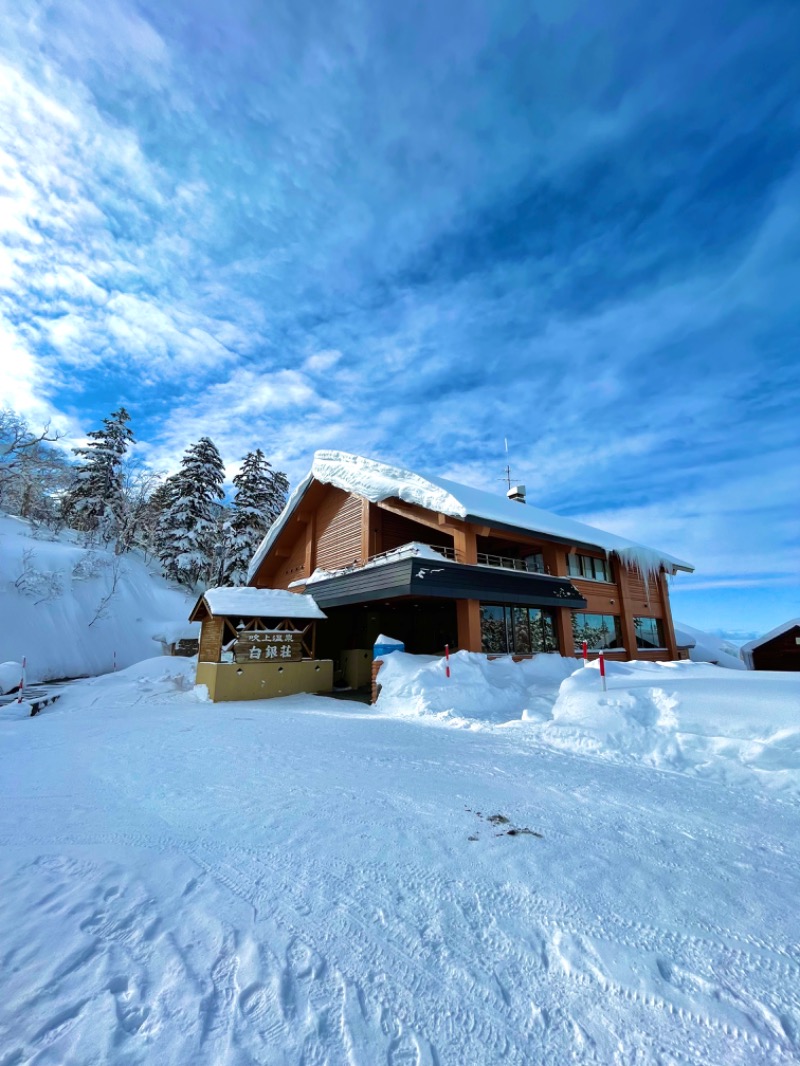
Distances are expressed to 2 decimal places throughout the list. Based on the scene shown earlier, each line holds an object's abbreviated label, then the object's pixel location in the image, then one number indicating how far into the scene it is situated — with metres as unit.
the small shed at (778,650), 17.86
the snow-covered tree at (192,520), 30.12
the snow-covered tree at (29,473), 21.70
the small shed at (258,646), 12.97
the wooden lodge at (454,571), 12.85
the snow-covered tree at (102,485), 32.22
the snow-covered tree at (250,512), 29.88
